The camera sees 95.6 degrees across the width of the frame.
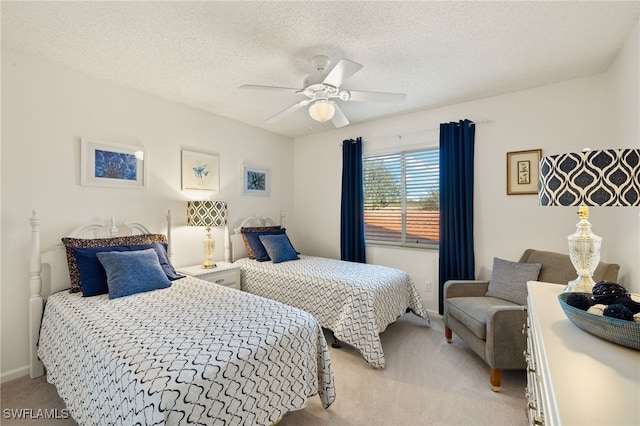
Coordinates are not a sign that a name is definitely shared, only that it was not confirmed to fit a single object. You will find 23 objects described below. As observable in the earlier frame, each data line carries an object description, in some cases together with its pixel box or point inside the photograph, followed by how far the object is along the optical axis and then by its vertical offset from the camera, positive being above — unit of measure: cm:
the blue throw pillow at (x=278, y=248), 360 -45
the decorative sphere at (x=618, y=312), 90 -31
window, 359 +20
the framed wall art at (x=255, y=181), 406 +46
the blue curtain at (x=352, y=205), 402 +11
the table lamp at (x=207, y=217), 322 -5
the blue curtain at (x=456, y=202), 322 +12
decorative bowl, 86 -36
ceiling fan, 215 +92
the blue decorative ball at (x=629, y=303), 97 -31
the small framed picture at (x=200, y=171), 336 +50
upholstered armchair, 210 -79
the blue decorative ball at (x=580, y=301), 106 -33
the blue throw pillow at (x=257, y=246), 371 -44
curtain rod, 319 +101
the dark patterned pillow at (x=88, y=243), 232 -27
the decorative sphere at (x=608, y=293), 104 -29
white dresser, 62 -42
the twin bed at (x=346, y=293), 250 -79
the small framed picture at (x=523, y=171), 291 +43
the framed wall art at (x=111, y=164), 260 +45
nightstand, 304 -66
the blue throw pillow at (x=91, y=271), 222 -46
